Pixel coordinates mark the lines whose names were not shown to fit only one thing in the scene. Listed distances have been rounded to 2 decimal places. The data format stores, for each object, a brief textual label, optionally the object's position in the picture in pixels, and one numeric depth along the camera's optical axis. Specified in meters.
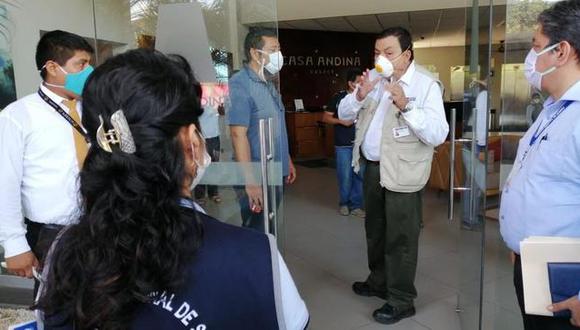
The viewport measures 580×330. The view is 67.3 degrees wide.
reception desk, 8.84
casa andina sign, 10.36
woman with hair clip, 0.70
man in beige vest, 2.34
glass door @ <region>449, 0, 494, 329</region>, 1.99
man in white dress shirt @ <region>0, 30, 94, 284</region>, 1.78
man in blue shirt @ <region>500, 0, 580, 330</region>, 1.33
